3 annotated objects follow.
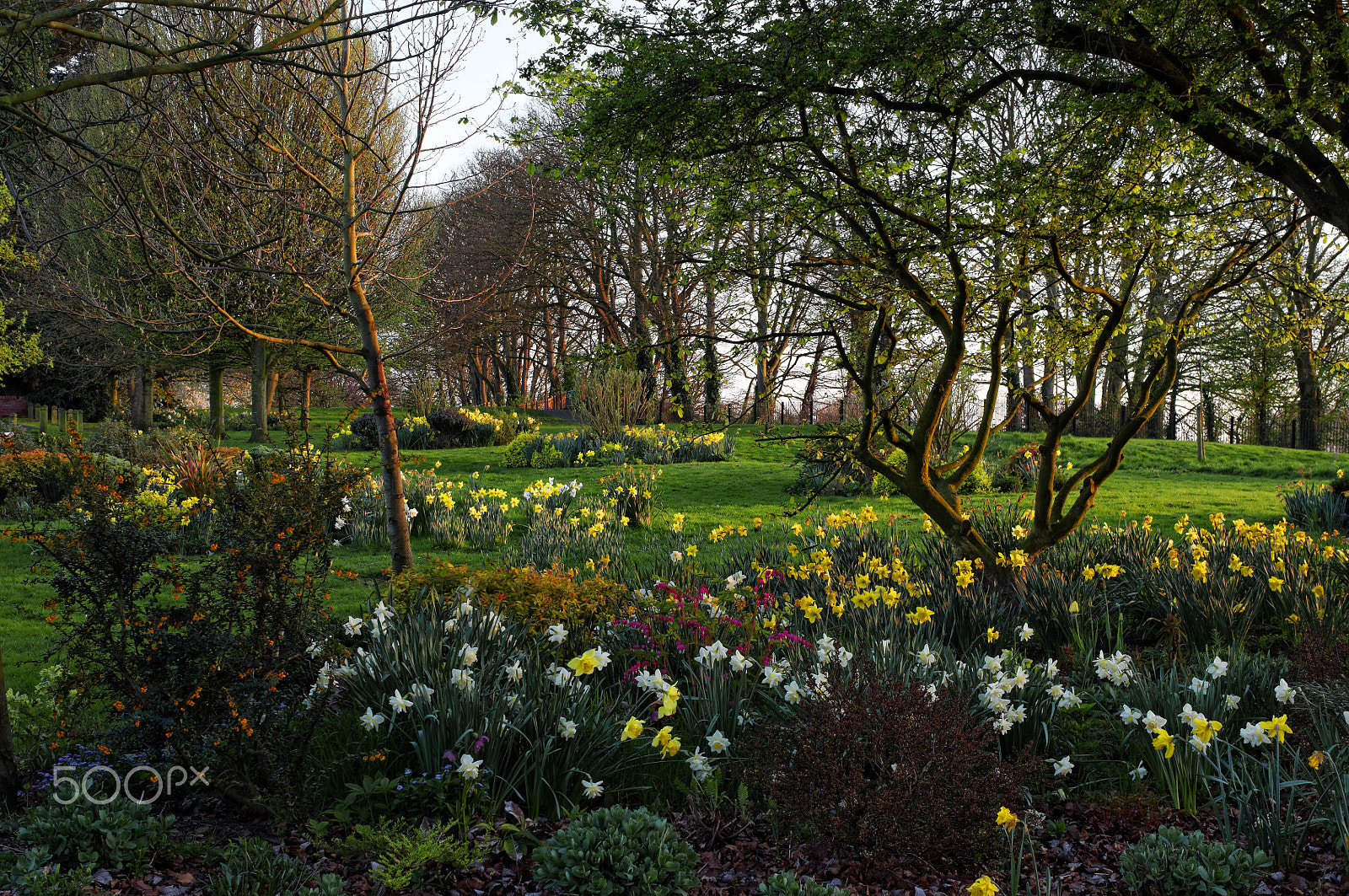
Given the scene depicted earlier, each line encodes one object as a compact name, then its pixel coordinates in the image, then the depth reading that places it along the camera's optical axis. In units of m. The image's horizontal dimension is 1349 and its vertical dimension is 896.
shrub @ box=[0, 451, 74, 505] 10.01
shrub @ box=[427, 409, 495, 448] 19.08
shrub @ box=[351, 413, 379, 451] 17.70
